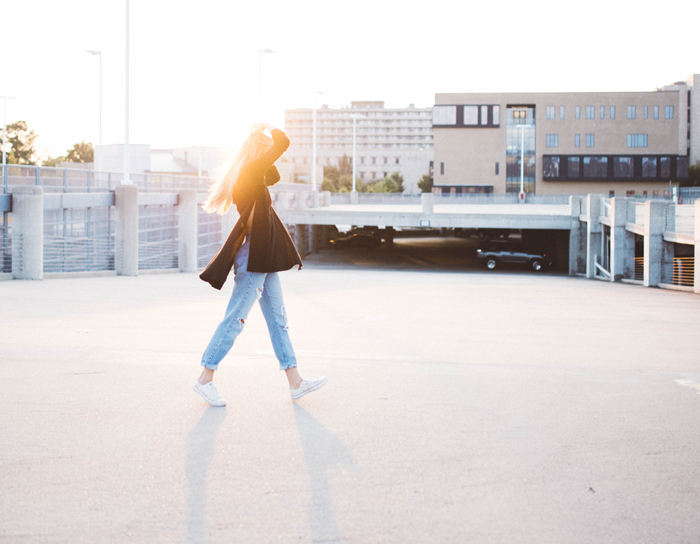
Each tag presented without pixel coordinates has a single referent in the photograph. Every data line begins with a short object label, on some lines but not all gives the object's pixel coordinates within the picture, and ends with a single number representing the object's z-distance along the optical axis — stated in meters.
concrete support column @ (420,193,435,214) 37.00
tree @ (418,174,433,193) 109.75
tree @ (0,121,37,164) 91.06
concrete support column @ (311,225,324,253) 49.12
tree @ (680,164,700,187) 89.81
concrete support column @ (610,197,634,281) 24.53
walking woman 4.66
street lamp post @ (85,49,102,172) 34.26
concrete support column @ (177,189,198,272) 23.00
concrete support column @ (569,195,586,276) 32.41
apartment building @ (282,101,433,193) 193.50
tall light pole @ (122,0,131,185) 22.61
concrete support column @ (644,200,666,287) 20.64
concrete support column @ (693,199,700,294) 17.11
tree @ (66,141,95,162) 110.12
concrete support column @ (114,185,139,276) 18.80
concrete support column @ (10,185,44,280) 14.70
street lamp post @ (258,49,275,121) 35.06
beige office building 84.38
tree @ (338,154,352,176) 150.38
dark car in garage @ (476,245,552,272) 37.66
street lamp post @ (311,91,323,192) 47.63
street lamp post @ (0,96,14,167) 51.62
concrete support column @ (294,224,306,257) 41.89
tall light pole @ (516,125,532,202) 59.88
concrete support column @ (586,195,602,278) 28.75
